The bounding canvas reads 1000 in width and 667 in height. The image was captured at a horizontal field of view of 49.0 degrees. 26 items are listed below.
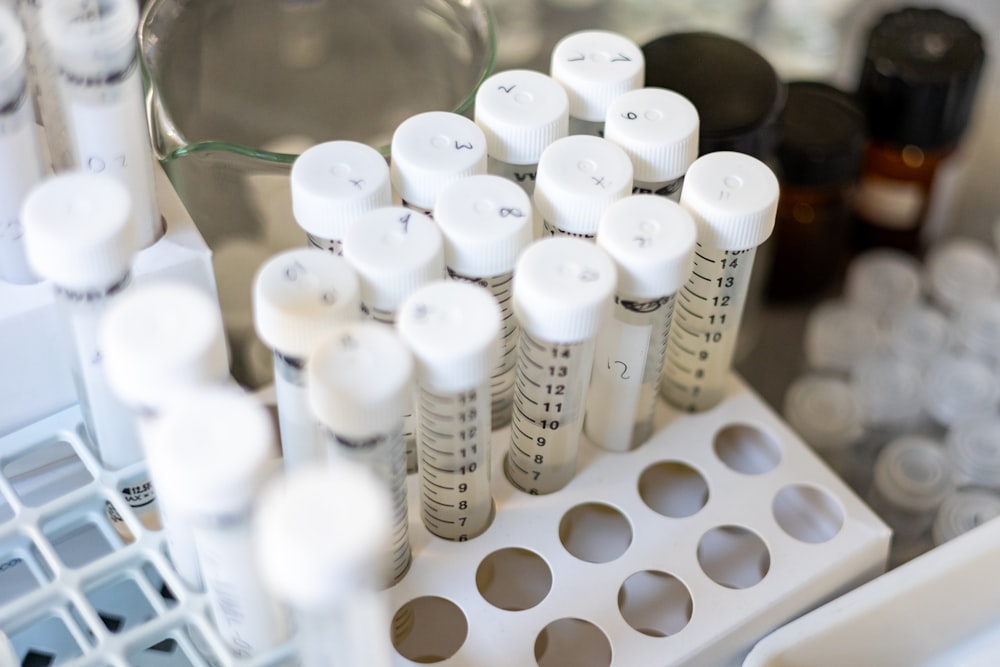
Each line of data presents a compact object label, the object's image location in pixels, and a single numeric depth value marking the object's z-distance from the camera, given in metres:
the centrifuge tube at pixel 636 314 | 0.41
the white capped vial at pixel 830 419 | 0.69
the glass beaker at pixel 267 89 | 0.52
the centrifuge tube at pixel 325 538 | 0.27
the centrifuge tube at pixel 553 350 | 0.39
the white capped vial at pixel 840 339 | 0.73
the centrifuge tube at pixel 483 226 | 0.41
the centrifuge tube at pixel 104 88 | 0.40
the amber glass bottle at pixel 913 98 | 0.69
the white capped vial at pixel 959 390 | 0.68
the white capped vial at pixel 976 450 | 0.65
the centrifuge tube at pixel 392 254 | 0.40
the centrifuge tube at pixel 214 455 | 0.30
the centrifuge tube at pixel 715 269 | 0.44
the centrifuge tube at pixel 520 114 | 0.46
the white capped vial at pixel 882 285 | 0.75
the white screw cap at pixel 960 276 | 0.73
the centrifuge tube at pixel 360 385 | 0.35
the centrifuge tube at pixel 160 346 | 0.33
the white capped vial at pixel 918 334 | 0.71
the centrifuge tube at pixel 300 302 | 0.38
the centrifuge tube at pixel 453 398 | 0.37
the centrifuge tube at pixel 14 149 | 0.40
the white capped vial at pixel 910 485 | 0.65
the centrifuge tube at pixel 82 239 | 0.36
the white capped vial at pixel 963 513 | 0.62
